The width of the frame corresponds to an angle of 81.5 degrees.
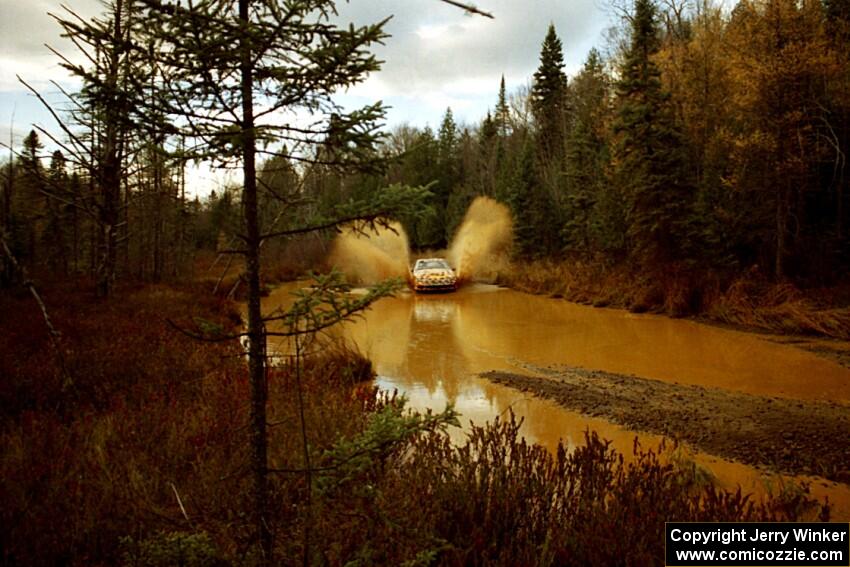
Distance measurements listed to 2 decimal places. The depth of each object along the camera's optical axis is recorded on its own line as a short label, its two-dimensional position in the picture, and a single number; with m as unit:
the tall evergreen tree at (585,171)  29.03
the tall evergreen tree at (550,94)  48.22
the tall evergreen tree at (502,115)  62.62
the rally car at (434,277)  27.53
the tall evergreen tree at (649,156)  19.53
